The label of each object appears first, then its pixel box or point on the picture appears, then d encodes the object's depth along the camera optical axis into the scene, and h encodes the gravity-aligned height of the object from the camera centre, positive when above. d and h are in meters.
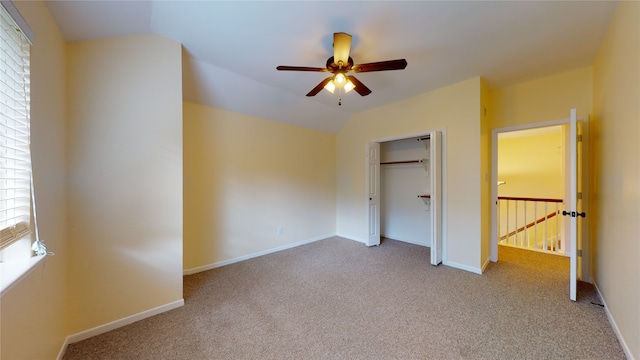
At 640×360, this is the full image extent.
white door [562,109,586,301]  2.19 -0.25
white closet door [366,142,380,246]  4.19 -0.28
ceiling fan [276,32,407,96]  1.83 +0.96
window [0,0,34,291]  1.12 +0.19
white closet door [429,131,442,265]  3.23 -0.25
